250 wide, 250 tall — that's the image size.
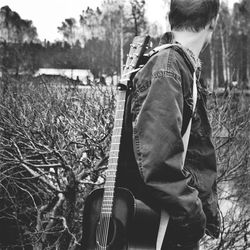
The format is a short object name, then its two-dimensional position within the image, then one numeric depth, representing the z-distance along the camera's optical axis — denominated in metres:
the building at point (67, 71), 26.55
